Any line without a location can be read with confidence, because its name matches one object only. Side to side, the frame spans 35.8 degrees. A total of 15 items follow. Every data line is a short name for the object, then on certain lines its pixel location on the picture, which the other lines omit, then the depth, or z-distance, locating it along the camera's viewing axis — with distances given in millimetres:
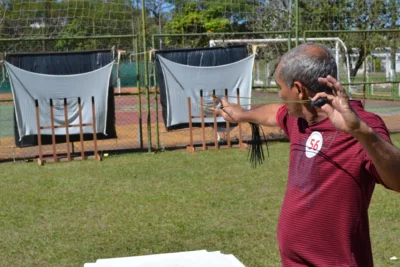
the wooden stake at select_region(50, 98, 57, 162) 11312
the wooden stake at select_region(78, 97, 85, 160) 11516
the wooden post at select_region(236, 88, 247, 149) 12068
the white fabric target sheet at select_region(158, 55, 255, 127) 12297
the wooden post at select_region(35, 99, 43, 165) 11313
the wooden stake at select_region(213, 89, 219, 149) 12128
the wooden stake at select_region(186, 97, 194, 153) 12079
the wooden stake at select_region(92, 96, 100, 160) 11522
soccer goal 20456
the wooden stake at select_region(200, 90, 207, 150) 12083
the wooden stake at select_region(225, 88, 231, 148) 12151
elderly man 2531
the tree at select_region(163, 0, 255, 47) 13984
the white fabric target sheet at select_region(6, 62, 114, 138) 11516
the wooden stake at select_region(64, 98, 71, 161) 11406
